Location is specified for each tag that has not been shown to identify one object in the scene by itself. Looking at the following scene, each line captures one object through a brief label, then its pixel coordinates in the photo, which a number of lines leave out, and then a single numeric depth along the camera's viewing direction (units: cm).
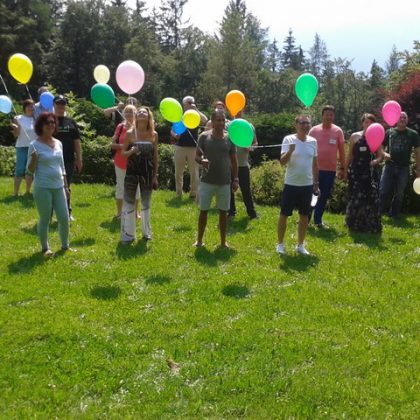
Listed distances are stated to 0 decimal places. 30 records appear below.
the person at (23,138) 910
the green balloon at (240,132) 640
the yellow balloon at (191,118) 762
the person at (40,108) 843
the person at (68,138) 739
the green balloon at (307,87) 762
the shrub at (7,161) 1312
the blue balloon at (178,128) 925
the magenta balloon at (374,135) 726
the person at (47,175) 590
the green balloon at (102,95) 813
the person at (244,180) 833
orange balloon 816
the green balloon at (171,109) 762
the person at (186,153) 990
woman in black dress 762
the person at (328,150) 777
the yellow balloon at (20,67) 788
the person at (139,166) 658
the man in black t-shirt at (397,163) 855
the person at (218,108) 691
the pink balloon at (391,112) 823
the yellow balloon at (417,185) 718
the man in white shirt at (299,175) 640
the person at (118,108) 837
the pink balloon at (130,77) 790
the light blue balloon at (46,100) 837
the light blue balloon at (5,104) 862
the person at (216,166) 644
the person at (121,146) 730
